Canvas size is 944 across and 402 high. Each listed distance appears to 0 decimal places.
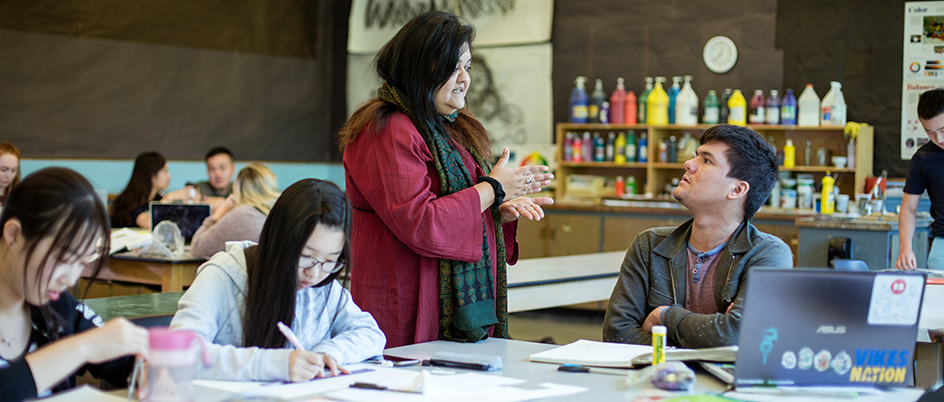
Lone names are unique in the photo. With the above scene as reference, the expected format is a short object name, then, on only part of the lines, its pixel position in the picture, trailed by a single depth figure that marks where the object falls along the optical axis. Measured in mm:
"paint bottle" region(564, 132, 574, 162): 6492
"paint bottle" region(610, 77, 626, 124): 6246
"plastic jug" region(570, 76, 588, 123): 6371
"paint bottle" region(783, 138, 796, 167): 5705
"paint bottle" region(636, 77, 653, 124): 6207
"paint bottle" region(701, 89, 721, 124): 5957
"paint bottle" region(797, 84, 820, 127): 5629
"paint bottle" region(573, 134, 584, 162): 6422
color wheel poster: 5441
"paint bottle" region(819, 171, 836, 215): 4997
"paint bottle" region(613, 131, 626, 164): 6289
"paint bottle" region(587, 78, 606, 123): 6359
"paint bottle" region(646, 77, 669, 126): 6078
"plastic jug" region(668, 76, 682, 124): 6117
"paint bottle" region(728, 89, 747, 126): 5812
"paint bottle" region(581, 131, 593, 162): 6430
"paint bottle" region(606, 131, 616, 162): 6348
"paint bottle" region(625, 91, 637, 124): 6219
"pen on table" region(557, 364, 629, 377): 1589
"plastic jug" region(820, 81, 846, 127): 5535
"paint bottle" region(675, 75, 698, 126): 5988
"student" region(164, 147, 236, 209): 5734
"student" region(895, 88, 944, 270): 3564
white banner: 6793
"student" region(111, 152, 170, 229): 5062
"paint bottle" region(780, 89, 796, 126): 5641
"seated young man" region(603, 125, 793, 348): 1965
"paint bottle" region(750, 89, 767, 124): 5754
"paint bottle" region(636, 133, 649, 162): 6203
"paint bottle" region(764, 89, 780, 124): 5711
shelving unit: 5539
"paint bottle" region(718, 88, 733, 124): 5977
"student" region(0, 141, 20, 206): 4516
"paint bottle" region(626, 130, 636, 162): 6230
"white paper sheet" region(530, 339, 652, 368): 1658
